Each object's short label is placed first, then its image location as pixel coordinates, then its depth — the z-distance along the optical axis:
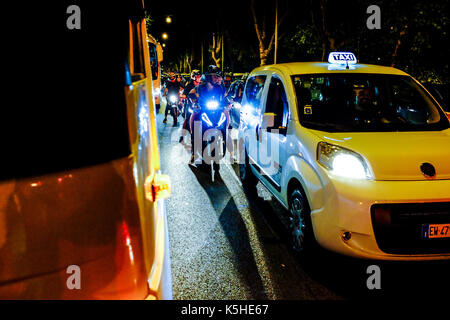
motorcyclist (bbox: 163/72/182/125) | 13.74
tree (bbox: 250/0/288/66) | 28.71
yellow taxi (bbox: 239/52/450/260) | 3.09
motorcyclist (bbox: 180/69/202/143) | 10.88
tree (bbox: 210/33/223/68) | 44.69
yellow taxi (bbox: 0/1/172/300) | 1.30
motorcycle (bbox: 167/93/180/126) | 13.66
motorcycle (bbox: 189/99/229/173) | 7.46
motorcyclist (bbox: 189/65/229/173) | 7.39
